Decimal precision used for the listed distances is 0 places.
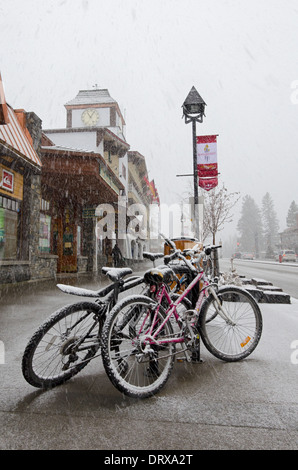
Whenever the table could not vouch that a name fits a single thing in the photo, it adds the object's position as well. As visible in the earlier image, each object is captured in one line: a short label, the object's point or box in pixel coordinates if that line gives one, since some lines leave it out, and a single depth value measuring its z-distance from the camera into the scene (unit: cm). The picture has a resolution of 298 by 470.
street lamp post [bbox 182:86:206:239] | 1047
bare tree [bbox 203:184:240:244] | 2098
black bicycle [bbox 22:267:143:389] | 259
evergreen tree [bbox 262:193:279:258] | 11226
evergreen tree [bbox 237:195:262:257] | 11394
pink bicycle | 265
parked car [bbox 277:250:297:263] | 5247
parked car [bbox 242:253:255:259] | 6856
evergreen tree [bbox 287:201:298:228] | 10506
